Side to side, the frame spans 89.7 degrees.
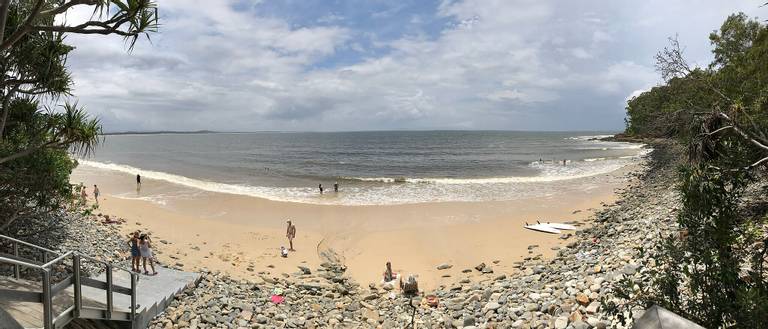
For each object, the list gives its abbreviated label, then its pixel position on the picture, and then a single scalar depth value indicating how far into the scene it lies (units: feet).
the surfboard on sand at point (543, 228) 56.38
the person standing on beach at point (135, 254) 36.55
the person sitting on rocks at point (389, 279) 41.75
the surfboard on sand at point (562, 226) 57.30
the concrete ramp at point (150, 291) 25.27
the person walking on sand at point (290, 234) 54.44
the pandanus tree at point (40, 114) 21.04
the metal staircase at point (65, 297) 16.84
